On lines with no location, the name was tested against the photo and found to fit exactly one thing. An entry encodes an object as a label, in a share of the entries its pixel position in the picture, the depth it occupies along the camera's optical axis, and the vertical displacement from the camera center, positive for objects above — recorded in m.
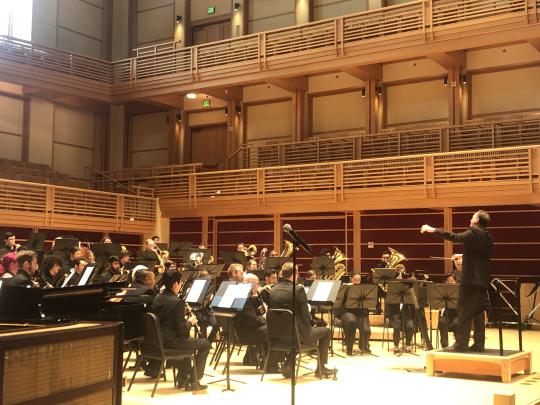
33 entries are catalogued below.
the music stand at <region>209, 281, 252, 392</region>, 7.18 -0.68
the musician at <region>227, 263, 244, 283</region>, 8.27 -0.43
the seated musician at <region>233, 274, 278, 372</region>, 7.76 -1.00
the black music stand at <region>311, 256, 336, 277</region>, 10.77 -0.44
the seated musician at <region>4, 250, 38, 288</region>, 6.52 -0.29
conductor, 7.18 -0.32
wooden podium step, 7.25 -1.35
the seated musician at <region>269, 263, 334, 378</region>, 7.27 -0.81
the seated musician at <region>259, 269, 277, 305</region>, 8.23 -0.61
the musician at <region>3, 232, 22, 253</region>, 10.52 -0.12
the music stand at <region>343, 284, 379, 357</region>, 9.48 -0.81
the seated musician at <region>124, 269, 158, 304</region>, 7.04 -0.56
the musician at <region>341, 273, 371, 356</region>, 9.72 -1.26
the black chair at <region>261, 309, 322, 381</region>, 7.14 -1.00
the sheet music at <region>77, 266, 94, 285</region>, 8.56 -0.48
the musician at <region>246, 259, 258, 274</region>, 11.30 -0.45
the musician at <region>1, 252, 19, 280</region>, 7.16 -0.31
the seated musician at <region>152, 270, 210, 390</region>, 6.69 -0.81
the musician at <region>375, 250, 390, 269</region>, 12.58 -0.39
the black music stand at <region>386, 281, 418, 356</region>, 9.57 -0.78
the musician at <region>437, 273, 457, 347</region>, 9.86 -1.24
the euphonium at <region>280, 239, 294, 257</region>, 13.68 -0.28
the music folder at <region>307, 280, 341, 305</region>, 8.44 -0.67
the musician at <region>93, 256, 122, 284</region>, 10.09 -0.51
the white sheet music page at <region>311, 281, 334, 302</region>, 8.49 -0.66
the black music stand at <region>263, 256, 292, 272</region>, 11.00 -0.40
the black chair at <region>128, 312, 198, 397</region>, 6.48 -1.09
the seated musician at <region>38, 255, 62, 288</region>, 8.75 -0.43
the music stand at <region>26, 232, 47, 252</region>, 11.32 -0.07
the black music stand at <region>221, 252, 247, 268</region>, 12.02 -0.34
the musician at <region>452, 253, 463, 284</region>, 11.17 -0.57
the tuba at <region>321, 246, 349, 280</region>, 11.49 -0.52
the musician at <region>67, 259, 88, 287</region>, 8.87 -0.48
